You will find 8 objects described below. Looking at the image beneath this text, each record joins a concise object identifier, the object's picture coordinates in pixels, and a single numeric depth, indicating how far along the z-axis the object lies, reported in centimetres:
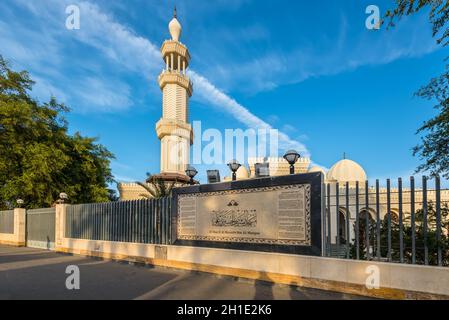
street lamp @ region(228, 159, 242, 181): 919
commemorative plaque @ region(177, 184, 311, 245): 723
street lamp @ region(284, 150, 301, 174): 759
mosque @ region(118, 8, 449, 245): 3859
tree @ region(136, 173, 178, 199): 1777
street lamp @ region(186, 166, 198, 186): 1010
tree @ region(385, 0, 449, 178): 981
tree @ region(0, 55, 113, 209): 2195
